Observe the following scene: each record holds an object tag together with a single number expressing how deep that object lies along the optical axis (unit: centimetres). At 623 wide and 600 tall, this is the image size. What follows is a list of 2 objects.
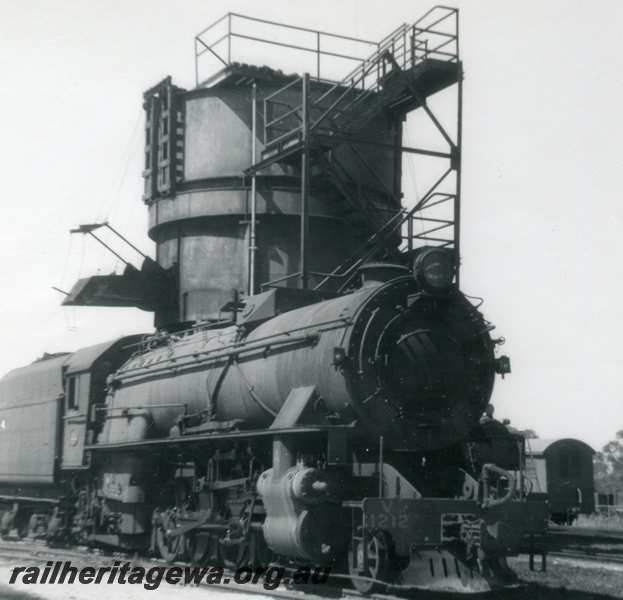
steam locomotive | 1027
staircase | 1734
